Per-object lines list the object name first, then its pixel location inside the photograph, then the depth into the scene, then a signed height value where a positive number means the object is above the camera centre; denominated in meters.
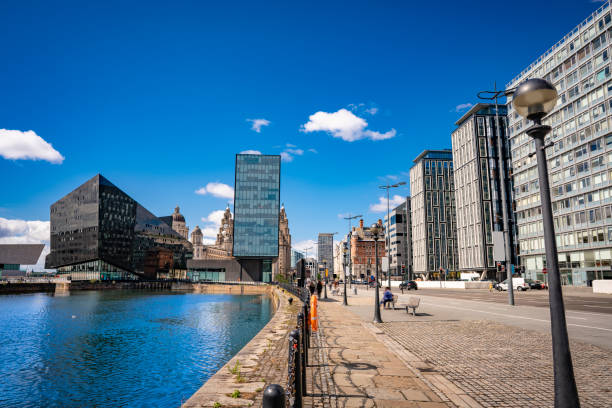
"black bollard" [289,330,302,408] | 4.67 -1.46
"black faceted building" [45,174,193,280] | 92.12 +6.83
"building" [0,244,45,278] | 115.19 +1.42
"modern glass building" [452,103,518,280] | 82.44 +16.38
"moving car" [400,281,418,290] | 62.56 -5.06
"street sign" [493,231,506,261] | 22.84 +0.61
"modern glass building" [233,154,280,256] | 95.88 +13.92
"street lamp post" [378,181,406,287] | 29.80 +5.88
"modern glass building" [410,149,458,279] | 104.19 +12.31
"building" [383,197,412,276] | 142.12 +6.95
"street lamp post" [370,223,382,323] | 15.98 +0.97
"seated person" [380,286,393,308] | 22.74 -2.55
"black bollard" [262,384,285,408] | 2.83 -1.10
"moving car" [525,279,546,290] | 53.16 -4.42
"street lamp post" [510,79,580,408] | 3.84 +0.16
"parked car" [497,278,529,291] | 50.67 -4.22
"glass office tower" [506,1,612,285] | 50.41 +14.90
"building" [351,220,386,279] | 189.75 +2.04
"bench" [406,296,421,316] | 18.76 -2.46
